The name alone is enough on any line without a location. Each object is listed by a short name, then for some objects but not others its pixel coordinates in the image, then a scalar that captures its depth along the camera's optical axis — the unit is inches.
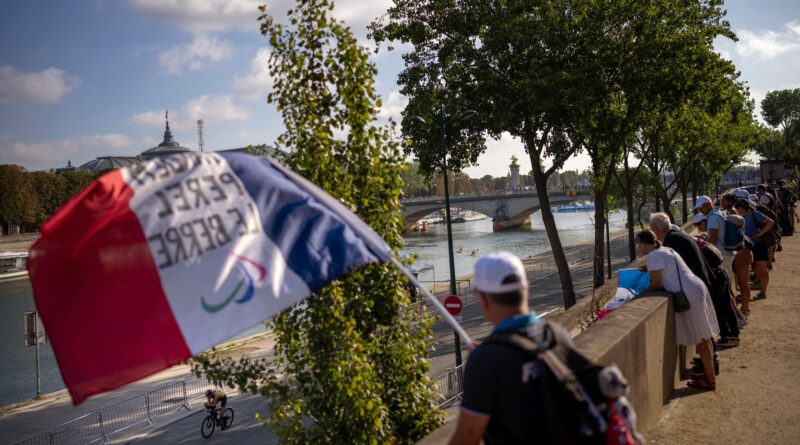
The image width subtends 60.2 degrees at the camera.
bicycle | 760.3
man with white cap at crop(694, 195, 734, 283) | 334.3
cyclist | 757.9
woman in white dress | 225.8
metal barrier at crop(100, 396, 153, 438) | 855.1
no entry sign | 847.7
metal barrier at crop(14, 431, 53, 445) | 773.9
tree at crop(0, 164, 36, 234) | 3767.2
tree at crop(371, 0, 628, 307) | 862.5
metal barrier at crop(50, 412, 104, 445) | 796.0
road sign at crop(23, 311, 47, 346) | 1009.4
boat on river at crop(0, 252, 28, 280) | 3137.3
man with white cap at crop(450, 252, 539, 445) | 94.7
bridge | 3846.0
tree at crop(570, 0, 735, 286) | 903.7
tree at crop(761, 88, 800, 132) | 4091.3
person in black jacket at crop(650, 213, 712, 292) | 241.8
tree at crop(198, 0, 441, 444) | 219.3
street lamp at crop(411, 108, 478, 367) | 855.1
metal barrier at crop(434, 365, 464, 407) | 694.5
